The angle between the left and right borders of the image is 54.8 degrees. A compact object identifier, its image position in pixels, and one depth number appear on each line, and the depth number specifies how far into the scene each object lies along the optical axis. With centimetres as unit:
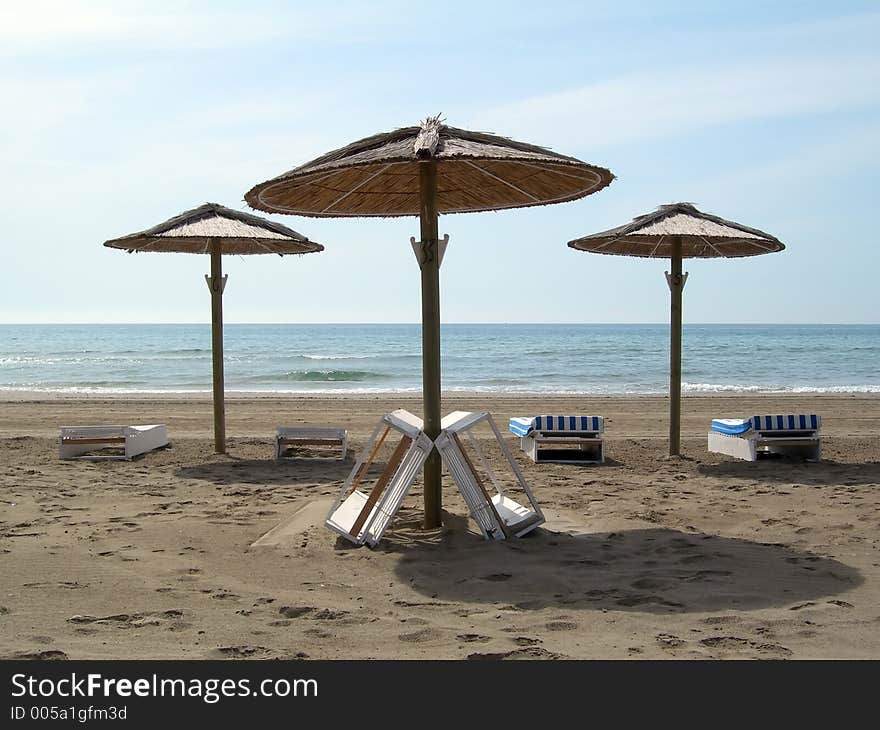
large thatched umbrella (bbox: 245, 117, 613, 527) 540
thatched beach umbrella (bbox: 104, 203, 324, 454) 942
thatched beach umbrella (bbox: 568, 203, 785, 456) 910
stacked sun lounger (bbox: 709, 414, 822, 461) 933
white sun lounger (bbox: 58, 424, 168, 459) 967
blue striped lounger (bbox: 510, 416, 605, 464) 948
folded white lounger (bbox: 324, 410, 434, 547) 570
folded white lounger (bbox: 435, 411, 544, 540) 577
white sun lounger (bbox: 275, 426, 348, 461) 950
